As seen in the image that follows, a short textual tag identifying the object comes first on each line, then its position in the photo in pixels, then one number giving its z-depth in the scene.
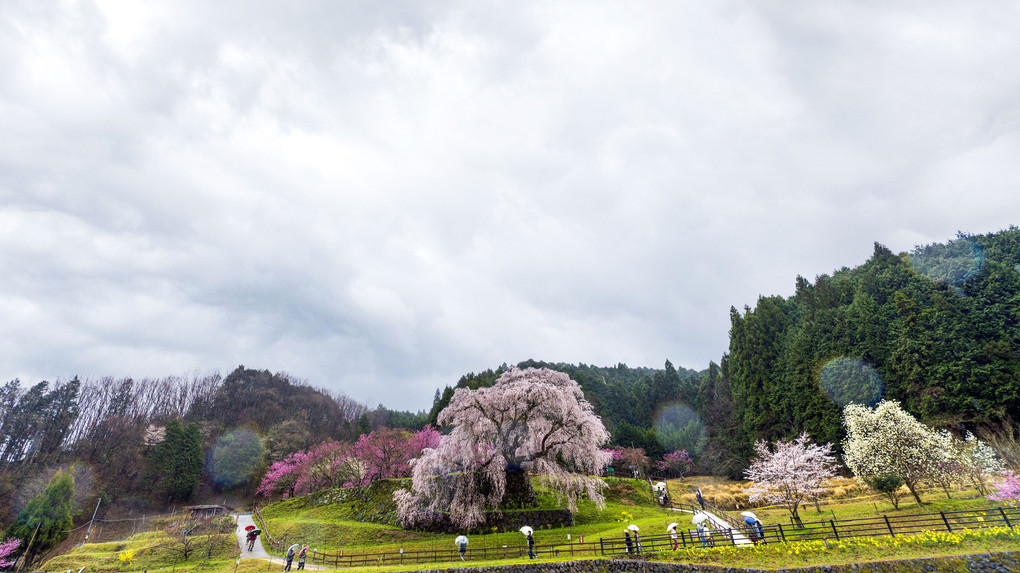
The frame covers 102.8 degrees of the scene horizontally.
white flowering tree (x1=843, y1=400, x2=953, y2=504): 28.45
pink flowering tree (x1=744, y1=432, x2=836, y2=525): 27.27
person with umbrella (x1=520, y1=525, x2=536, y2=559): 21.95
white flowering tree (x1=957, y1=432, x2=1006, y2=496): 27.80
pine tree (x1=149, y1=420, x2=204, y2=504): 56.28
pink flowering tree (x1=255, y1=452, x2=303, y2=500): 52.62
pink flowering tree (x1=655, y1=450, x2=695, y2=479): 64.12
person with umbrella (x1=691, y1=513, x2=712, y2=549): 20.62
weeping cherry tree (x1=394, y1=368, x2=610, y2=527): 28.72
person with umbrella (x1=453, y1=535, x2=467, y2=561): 22.30
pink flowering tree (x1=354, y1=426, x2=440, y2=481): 43.03
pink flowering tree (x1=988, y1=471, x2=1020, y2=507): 21.47
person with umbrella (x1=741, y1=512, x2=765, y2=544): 20.49
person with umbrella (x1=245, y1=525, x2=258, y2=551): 27.51
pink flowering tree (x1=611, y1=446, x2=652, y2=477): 57.53
